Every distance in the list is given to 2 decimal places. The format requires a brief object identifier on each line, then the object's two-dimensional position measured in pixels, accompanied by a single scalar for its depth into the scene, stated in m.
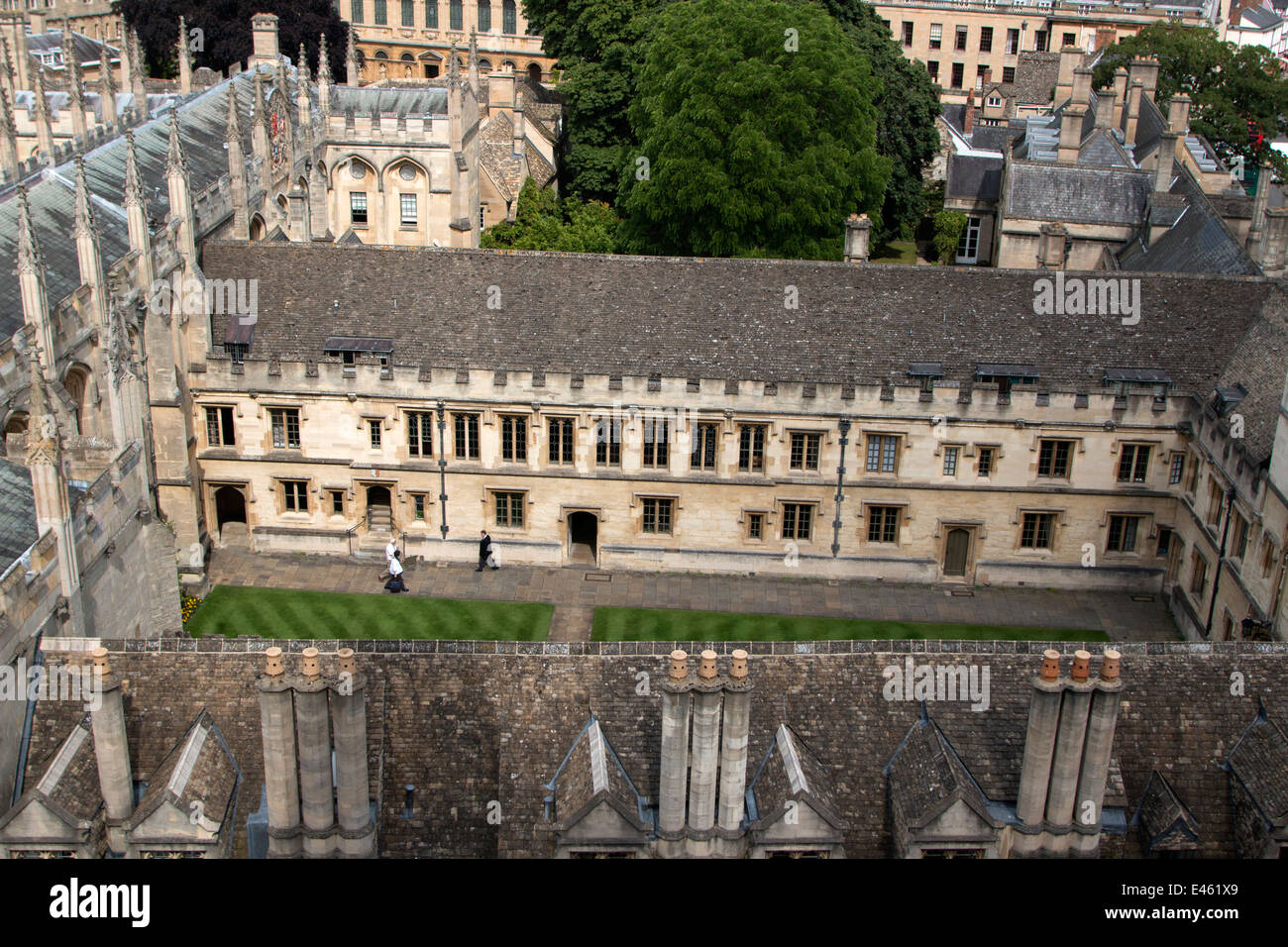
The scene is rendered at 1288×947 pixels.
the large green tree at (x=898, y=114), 75.88
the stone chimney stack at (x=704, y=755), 19.05
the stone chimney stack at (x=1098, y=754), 19.53
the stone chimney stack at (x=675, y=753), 19.05
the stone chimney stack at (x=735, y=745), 19.16
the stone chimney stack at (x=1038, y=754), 19.56
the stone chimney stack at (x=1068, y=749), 19.50
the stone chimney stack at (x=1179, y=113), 69.31
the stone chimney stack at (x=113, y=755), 21.05
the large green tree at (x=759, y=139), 56.28
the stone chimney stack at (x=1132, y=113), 78.06
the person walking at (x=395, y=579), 44.94
